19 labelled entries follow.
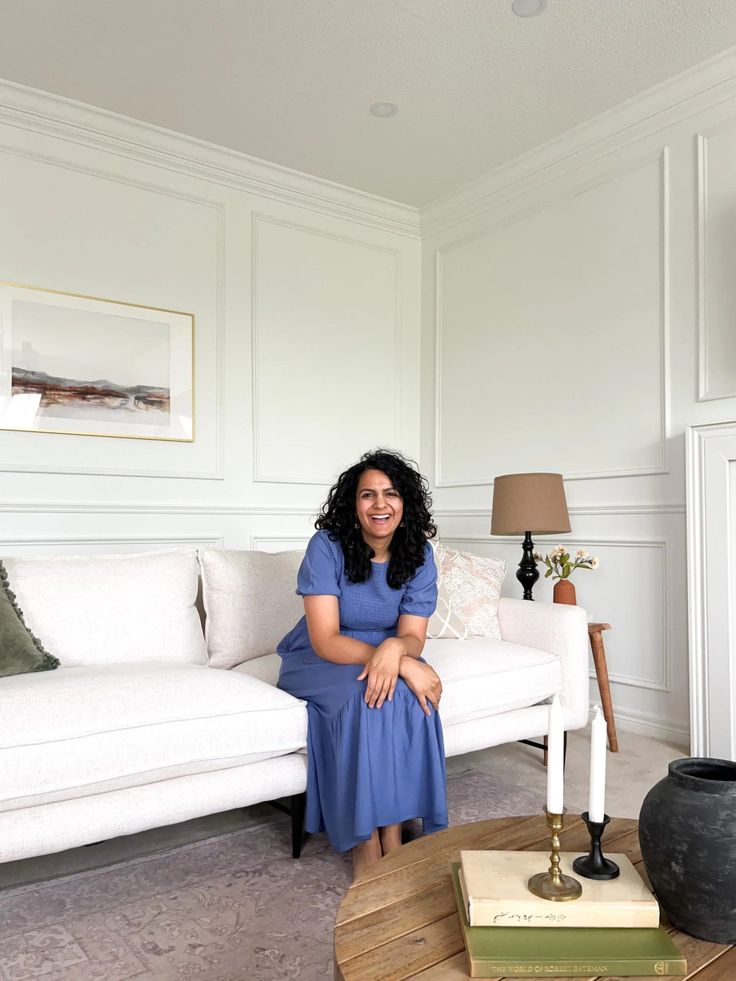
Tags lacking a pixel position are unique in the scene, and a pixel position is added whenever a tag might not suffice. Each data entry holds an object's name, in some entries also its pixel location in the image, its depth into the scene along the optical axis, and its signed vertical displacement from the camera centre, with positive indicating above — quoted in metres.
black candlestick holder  1.16 -0.56
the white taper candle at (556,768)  1.10 -0.39
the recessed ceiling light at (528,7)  2.86 +1.85
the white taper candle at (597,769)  1.10 -0.39
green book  0.97 -0.59
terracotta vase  3.24 -0.39
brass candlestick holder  1.09 -0.56
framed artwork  3.41 +0.63
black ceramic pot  1.02 -0.48
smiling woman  1.98 -0.46
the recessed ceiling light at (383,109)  3.54 +1.81
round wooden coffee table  0.99 -0.61
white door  2.92 -0.34
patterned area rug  1.59 -0.97
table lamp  3.26 -0.02
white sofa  1.81 -0.54
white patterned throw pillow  2.97 -0.38
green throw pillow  2.18 -0.42
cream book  1.06 -0.56
